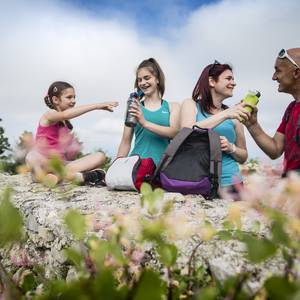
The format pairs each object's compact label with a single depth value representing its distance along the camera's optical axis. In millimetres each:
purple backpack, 2379
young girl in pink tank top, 3177
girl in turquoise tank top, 3016
